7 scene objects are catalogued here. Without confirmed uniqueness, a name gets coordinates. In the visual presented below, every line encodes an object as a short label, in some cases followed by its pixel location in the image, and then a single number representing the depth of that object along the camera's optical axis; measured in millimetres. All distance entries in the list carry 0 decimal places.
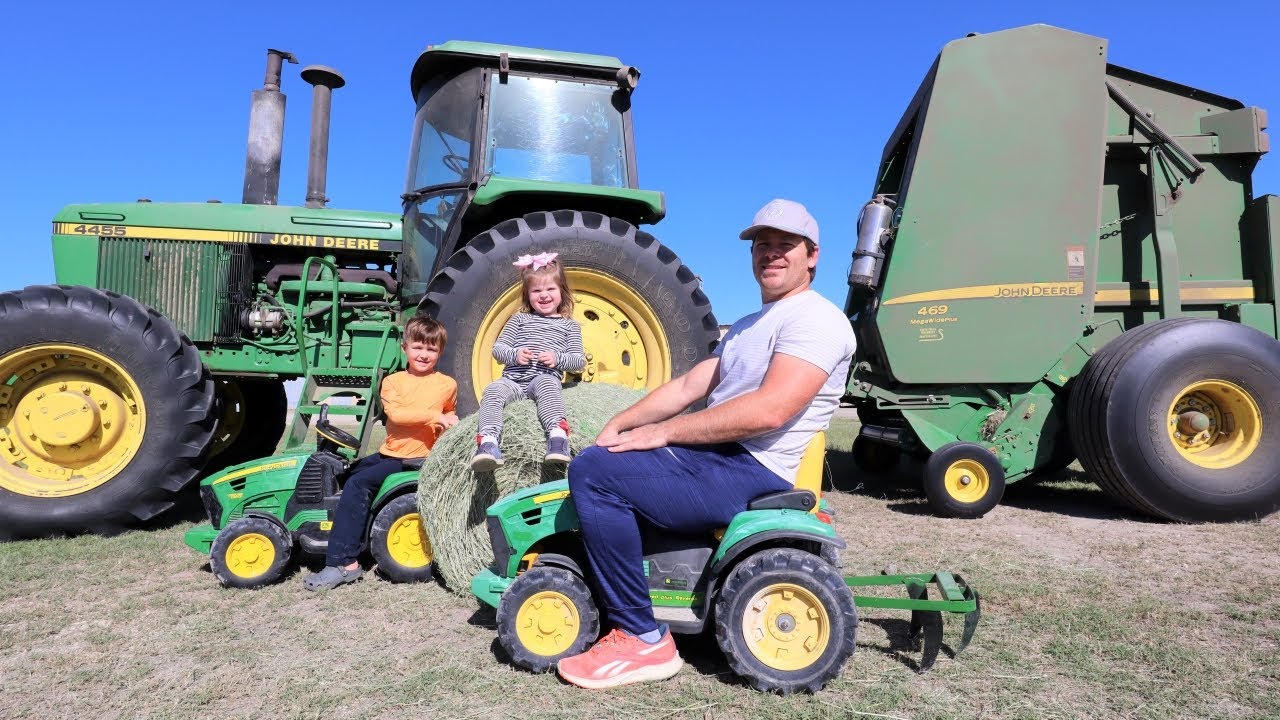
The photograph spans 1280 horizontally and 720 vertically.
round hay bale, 3037
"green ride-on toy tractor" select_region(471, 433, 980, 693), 2107
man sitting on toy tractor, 2150
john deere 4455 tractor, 3922
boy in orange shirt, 3205
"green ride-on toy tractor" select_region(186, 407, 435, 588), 3160
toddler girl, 3008
